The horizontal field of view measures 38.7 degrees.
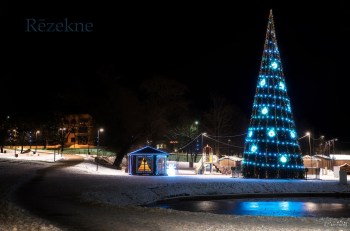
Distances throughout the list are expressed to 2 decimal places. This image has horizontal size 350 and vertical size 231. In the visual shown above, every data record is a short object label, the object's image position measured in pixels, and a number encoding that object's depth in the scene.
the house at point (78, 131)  98.31
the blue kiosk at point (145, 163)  41.97
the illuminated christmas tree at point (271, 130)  39.00
